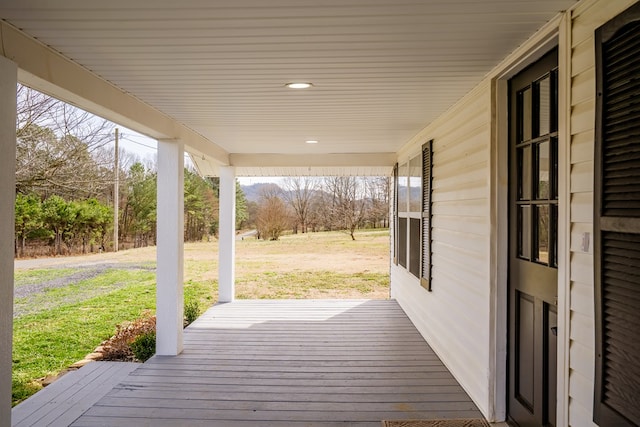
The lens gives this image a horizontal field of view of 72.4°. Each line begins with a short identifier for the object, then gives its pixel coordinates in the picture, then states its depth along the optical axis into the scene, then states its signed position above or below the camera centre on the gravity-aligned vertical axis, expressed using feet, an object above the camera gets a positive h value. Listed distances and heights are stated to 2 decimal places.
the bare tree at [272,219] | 53.06 -1.32
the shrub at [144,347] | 15.66 -5.09
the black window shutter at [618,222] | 4.76 -0.15
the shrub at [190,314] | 19.84 -4.87
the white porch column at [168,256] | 14.55 -1.59
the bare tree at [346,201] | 53.67 +0.91
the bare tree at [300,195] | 56.03 +1.72
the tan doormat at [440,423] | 9.72 -4.82
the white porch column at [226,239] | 23.48 -1.66
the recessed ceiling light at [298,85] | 10.47 +2.99
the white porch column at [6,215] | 6.82 -0.11
